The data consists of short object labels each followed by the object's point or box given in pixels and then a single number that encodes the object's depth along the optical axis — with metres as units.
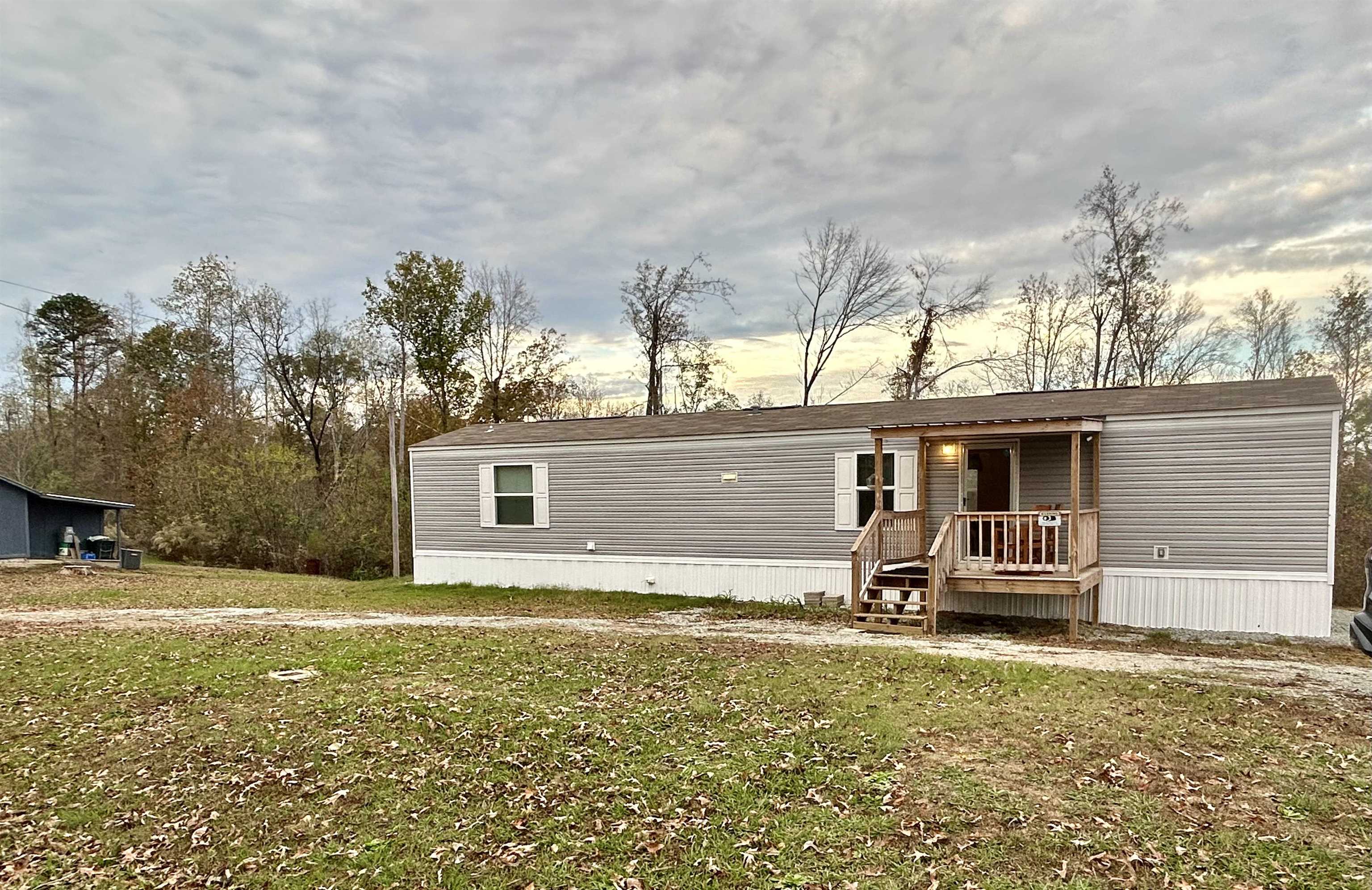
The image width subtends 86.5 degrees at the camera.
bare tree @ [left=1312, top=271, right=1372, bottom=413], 18.14
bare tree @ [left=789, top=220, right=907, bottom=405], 23.80
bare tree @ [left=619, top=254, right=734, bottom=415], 26.30
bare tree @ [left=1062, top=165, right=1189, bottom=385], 20.03
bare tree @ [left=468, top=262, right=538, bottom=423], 27.39
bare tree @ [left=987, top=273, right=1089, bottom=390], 21.95
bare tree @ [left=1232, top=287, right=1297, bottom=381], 19.84
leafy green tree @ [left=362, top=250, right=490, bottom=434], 26.75
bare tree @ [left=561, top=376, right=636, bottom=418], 28.50
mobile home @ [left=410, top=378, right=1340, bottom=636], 9.70
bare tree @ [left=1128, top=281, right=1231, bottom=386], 20.09
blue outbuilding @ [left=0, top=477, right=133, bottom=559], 18.14
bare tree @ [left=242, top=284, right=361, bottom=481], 27.95
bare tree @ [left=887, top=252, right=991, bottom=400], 23.16
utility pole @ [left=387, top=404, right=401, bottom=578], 19.41
